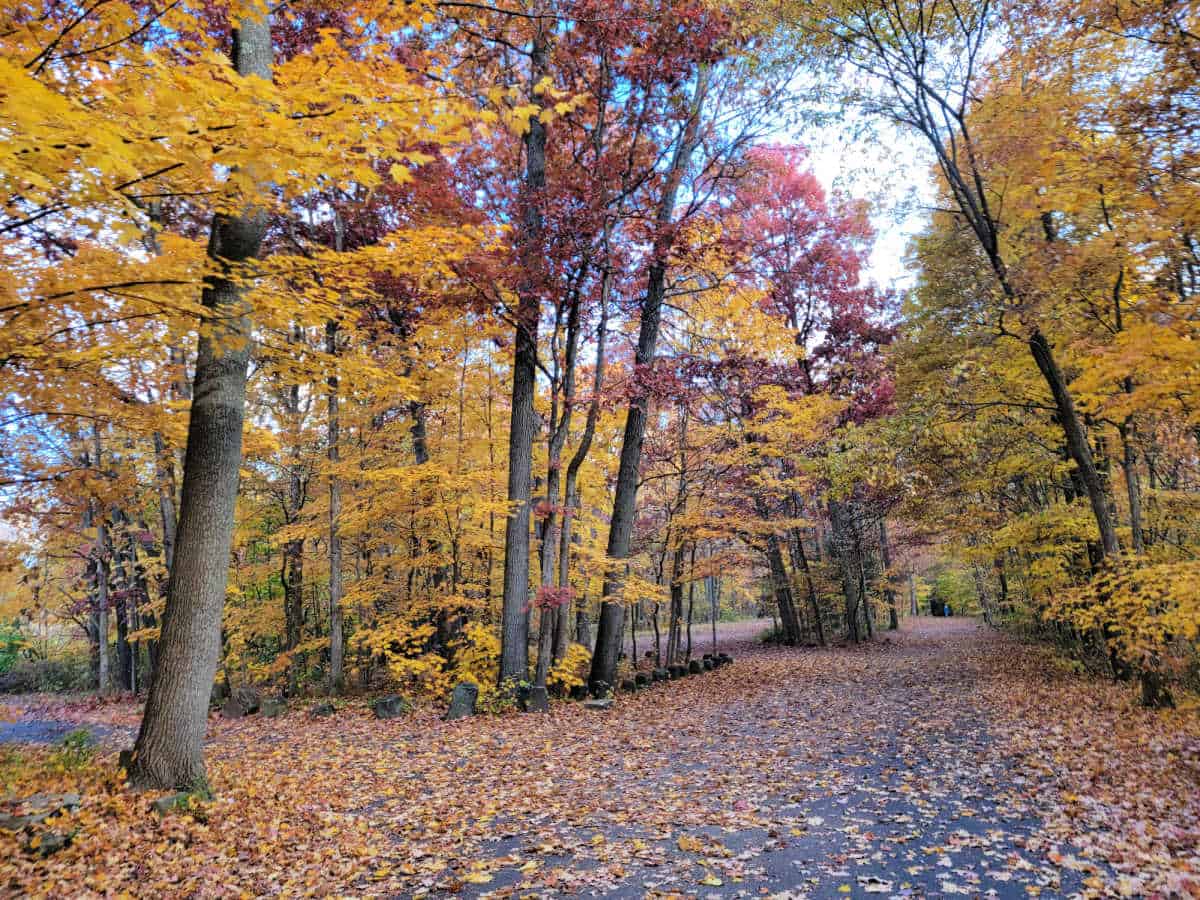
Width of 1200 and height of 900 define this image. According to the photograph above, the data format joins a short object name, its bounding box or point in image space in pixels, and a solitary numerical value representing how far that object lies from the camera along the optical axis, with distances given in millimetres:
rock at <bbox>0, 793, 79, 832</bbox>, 3676
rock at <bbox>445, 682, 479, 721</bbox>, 8656
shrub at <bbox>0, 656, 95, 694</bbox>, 18625
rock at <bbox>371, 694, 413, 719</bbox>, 9039
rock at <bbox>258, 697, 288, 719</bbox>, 10461
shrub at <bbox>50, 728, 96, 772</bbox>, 5395
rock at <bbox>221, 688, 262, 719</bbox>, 10789
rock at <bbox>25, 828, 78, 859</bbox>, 3541
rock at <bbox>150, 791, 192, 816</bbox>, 4441
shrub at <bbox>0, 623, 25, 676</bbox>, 19469
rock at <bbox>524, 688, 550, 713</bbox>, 9000
